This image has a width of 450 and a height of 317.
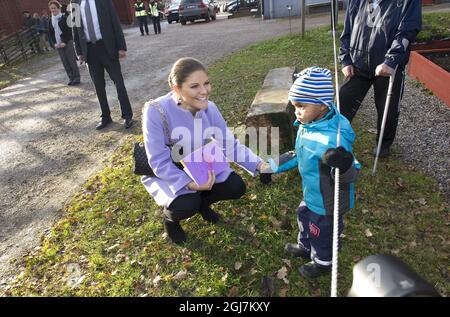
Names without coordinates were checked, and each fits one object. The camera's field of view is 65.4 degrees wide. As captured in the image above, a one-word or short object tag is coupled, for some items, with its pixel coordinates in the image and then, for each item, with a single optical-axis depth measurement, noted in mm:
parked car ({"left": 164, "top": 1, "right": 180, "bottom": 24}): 26906
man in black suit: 5801
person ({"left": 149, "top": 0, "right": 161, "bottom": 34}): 19297
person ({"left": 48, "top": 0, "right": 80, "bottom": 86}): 8953
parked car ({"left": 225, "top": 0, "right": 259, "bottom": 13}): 27075
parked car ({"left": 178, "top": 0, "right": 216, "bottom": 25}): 23125
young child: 2488
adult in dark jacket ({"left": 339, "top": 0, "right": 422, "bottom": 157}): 3662
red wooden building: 19062
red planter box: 5997
